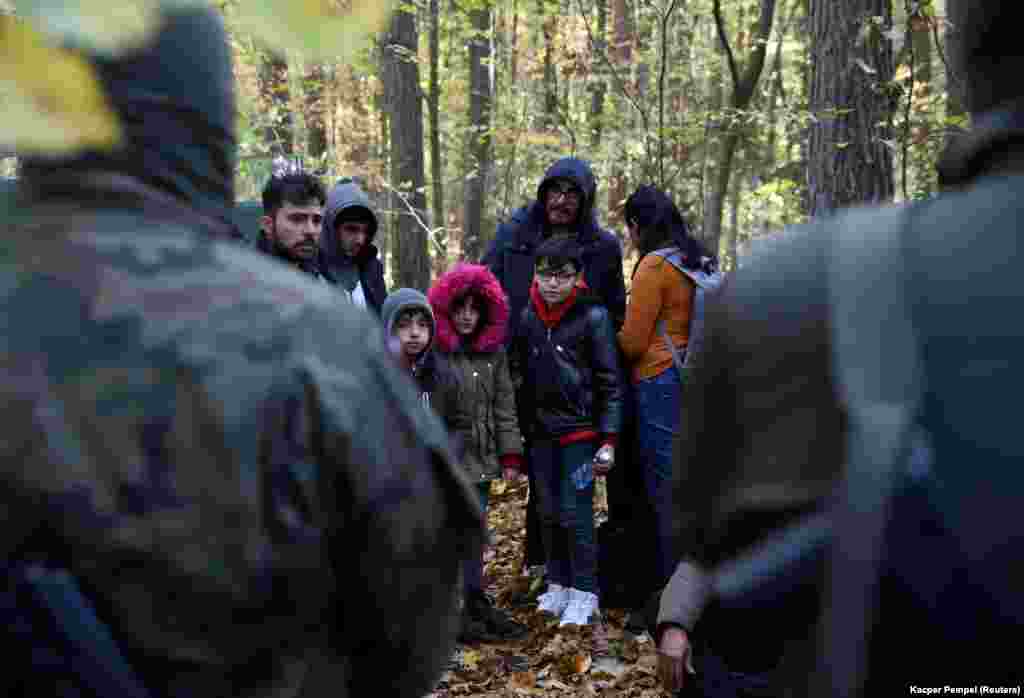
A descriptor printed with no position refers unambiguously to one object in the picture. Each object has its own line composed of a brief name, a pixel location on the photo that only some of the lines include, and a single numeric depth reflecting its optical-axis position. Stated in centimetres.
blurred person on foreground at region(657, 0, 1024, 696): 112
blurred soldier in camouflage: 143
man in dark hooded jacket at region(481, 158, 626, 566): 603
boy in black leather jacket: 557
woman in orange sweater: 548
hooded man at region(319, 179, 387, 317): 523
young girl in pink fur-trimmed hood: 550
